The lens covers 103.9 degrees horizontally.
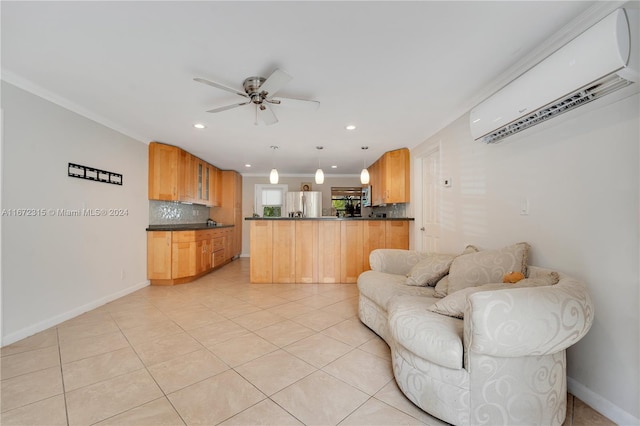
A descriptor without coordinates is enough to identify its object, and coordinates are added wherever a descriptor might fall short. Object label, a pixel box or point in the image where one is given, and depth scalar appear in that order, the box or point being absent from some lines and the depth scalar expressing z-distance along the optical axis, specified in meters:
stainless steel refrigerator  6.79
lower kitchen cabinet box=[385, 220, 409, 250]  4.23
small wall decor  2.79
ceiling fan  1.93
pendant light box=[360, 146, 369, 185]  4.33
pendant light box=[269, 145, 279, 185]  4.24
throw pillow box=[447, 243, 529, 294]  1.77
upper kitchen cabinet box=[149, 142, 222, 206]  4.07
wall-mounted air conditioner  1.23
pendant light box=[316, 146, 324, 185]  4.31
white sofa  1.17
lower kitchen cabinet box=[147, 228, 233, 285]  4.03
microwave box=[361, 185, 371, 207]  6.10
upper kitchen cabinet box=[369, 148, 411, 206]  4.39
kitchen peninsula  4.16
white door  3.51
